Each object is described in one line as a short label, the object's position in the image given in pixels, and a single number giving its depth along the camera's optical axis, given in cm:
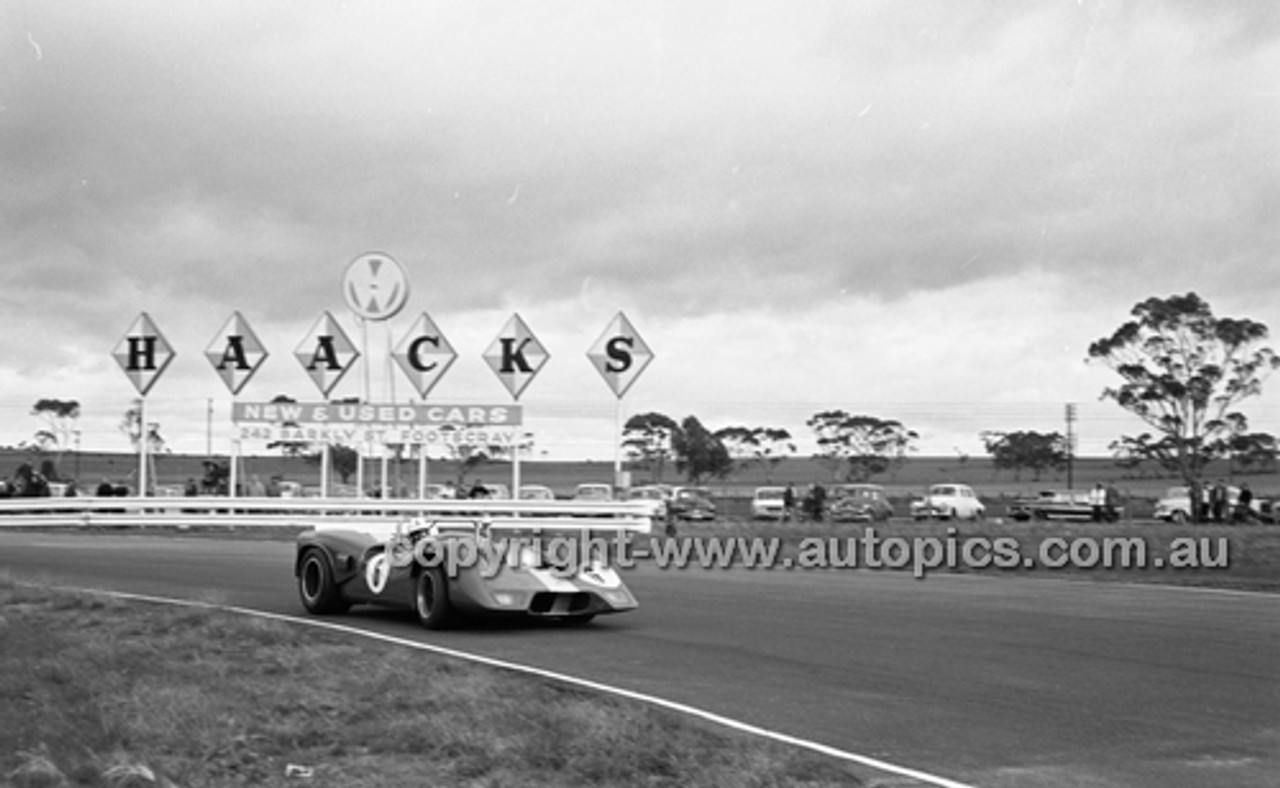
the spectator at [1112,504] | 4128
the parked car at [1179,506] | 3931
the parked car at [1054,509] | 4206
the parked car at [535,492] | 4582
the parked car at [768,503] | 4700
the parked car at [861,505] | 4350
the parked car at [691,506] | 4481
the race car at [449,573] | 1180
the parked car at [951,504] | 4825
